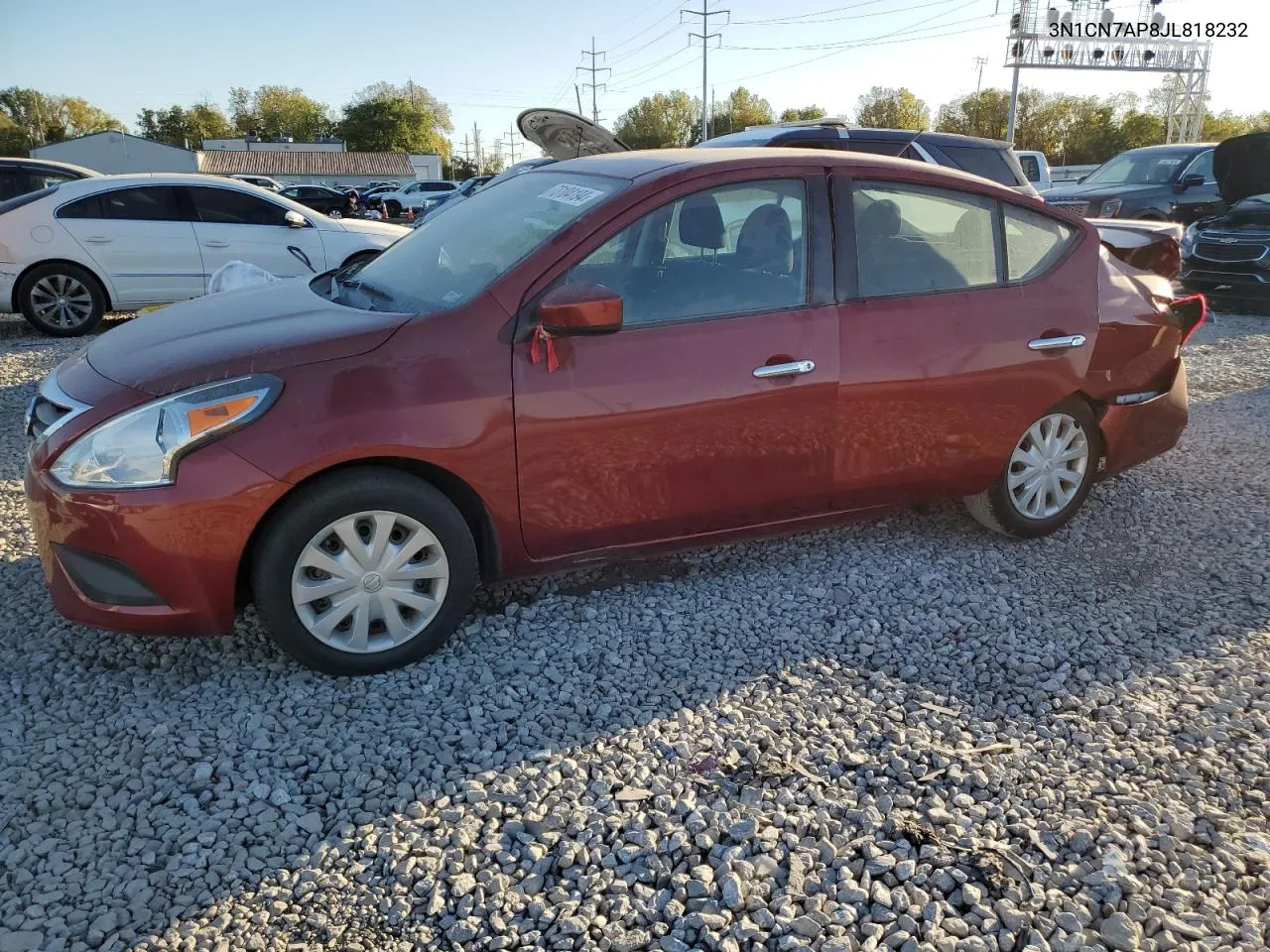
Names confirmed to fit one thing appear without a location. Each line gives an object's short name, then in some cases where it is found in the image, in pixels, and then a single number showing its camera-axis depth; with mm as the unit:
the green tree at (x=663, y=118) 104938
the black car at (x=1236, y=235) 10555
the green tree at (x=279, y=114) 119375
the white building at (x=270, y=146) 89438
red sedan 2984
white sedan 8680
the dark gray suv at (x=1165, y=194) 12727
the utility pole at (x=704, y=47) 67019
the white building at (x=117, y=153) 80938
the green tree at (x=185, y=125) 110375
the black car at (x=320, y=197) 33406
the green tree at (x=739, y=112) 96188
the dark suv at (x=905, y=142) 8117
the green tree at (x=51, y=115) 112562
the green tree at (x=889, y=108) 84000
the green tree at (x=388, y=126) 102438
